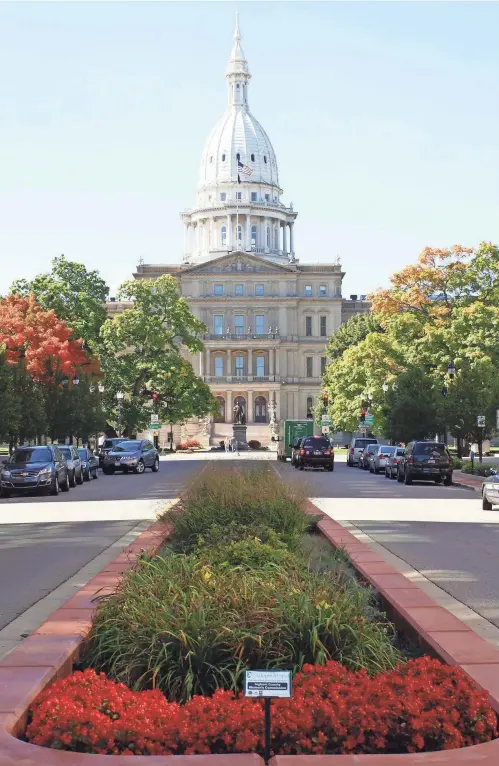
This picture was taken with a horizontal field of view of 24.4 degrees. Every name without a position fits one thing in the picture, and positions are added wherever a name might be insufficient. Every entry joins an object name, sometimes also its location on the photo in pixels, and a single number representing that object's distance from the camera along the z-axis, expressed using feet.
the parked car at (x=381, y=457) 182.80
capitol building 501.56
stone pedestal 415.03
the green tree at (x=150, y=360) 275.39
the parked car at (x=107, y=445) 201.08
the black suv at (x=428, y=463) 144.15
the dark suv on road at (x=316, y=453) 197.88
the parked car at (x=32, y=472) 123.13
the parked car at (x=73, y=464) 144.36
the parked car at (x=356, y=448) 228.84
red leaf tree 202.80
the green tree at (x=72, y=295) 266.16
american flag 576.20
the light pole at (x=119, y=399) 264.31
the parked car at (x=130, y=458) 183.73
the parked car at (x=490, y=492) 94.68
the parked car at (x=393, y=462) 163.02
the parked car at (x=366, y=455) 202.69
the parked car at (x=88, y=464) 160.76
